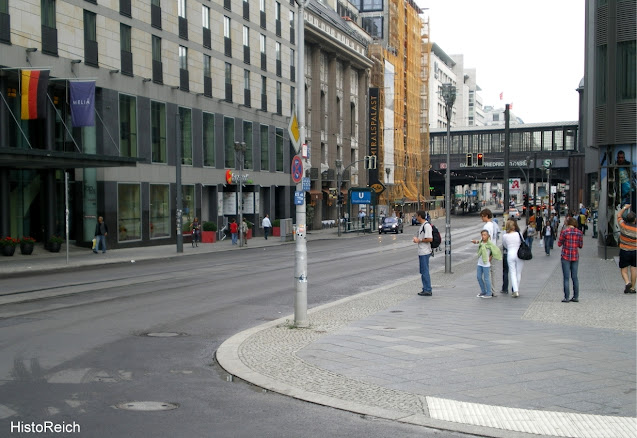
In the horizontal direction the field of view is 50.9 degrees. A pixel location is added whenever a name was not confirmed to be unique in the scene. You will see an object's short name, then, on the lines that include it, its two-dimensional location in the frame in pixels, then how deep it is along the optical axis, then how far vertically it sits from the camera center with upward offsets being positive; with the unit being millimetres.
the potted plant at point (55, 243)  31406 -1987
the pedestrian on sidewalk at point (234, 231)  41906 -1935
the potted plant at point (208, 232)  43969 -2092
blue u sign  62125 +236
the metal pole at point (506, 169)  32000 +1456
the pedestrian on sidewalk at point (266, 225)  48000 -1795
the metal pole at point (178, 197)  34094 +174
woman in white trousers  15520 -1173
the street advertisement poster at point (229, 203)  49231 -211
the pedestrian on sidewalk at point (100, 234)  32344 -1620
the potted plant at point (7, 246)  28344 -1901
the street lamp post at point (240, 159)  40062 +2528
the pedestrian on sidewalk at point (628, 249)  14891 -1147
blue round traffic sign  11617 +518
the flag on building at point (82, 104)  30891 +4476
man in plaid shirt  14328 -1196
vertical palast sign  76938 +8853
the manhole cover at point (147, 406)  6801 -2116
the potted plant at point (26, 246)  29266 -1965
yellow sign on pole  11531 +1205
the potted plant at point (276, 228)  52672 -2231
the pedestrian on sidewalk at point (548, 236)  30188 -1716
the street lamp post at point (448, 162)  22156 +1335
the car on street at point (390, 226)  61375 -2446
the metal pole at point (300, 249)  11164 -824
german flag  28578 +4581
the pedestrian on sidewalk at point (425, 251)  15438 -1201
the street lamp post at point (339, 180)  56094 +1648
